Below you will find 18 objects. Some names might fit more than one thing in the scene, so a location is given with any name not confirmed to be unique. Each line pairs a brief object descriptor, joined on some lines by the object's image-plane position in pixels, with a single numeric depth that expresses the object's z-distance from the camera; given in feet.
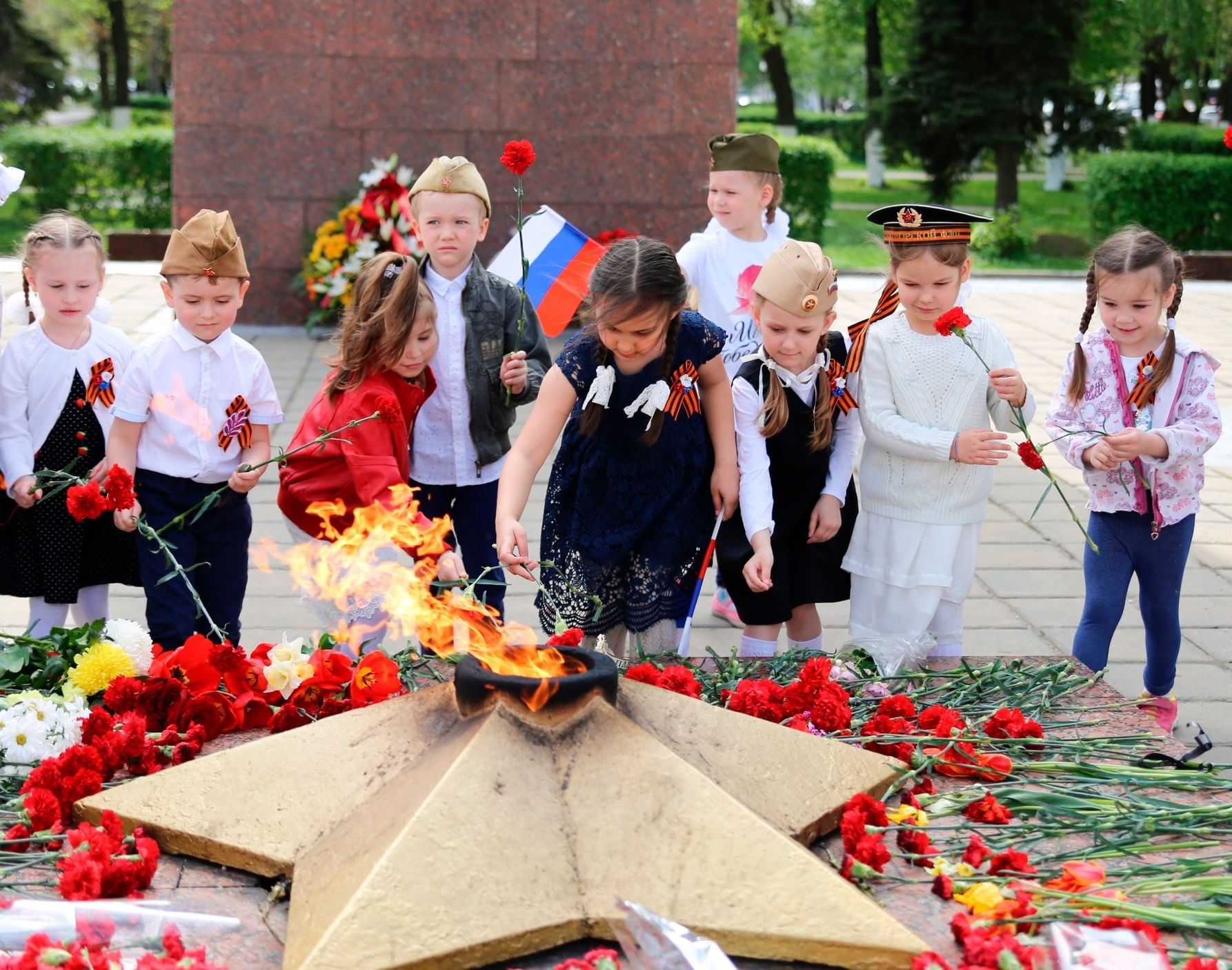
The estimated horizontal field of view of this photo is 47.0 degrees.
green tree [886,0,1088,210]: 66.13
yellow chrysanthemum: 10.64
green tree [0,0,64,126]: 73.56
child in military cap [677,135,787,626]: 15.70
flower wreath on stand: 30.78
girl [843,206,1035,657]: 12.34
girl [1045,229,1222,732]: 12.63
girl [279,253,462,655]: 12.41
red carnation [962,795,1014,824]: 9.11
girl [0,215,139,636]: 13.00
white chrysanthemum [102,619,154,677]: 10.93
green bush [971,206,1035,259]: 58.29
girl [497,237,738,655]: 11.71
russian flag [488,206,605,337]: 15.29
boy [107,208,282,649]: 12.57
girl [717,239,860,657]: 11.86
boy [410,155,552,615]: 13.79
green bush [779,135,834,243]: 56.24
